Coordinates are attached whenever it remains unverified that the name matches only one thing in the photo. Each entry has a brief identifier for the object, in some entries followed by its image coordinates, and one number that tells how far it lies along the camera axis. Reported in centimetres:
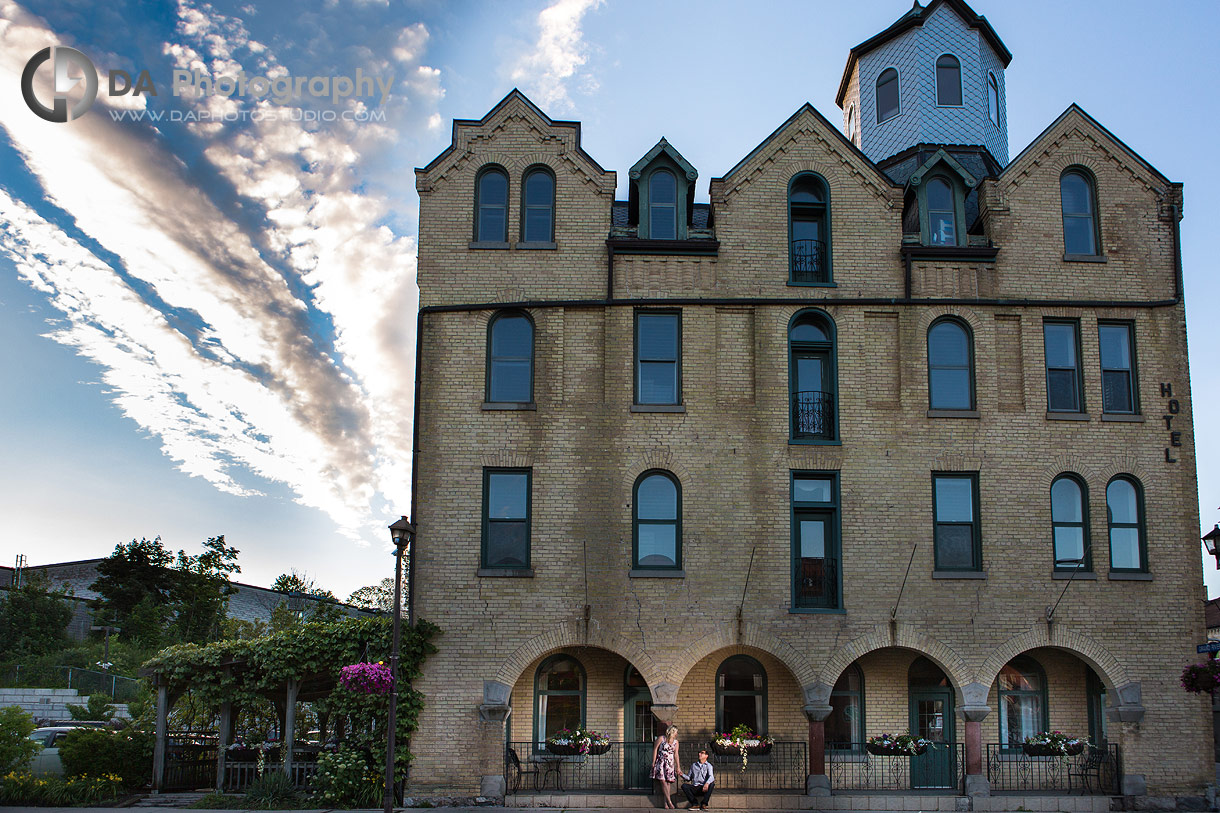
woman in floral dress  1838
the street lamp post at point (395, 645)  1658
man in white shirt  1830
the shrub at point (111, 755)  1953
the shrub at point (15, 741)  1903
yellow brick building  1952
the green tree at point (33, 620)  4856
